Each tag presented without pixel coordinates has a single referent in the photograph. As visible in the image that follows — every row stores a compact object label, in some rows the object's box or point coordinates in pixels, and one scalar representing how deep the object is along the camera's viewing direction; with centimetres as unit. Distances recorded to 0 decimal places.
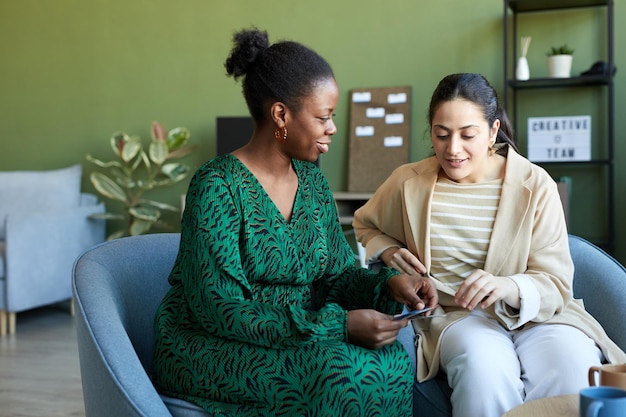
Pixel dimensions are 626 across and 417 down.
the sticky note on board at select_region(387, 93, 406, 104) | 521
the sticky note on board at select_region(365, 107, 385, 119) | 527
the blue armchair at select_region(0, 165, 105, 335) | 466
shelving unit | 464
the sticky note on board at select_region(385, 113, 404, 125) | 522
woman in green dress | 163
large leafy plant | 559
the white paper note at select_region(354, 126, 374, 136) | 529
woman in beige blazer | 172
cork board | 521
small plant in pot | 467
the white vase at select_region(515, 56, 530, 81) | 475
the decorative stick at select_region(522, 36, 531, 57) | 482
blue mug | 107
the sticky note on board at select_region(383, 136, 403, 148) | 521
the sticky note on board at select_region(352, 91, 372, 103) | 530
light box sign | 477
